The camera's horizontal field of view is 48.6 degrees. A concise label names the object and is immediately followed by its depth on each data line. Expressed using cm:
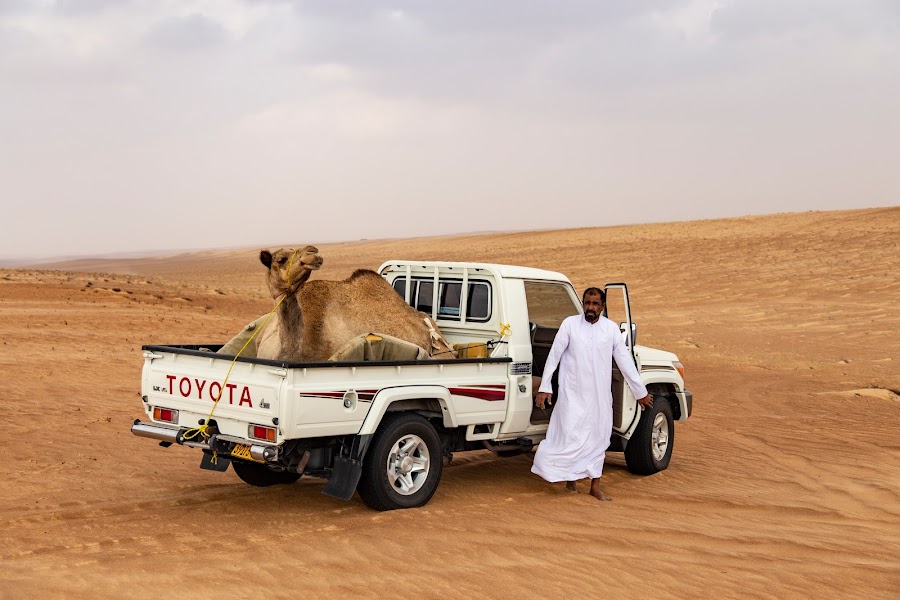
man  876
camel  790
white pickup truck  728
